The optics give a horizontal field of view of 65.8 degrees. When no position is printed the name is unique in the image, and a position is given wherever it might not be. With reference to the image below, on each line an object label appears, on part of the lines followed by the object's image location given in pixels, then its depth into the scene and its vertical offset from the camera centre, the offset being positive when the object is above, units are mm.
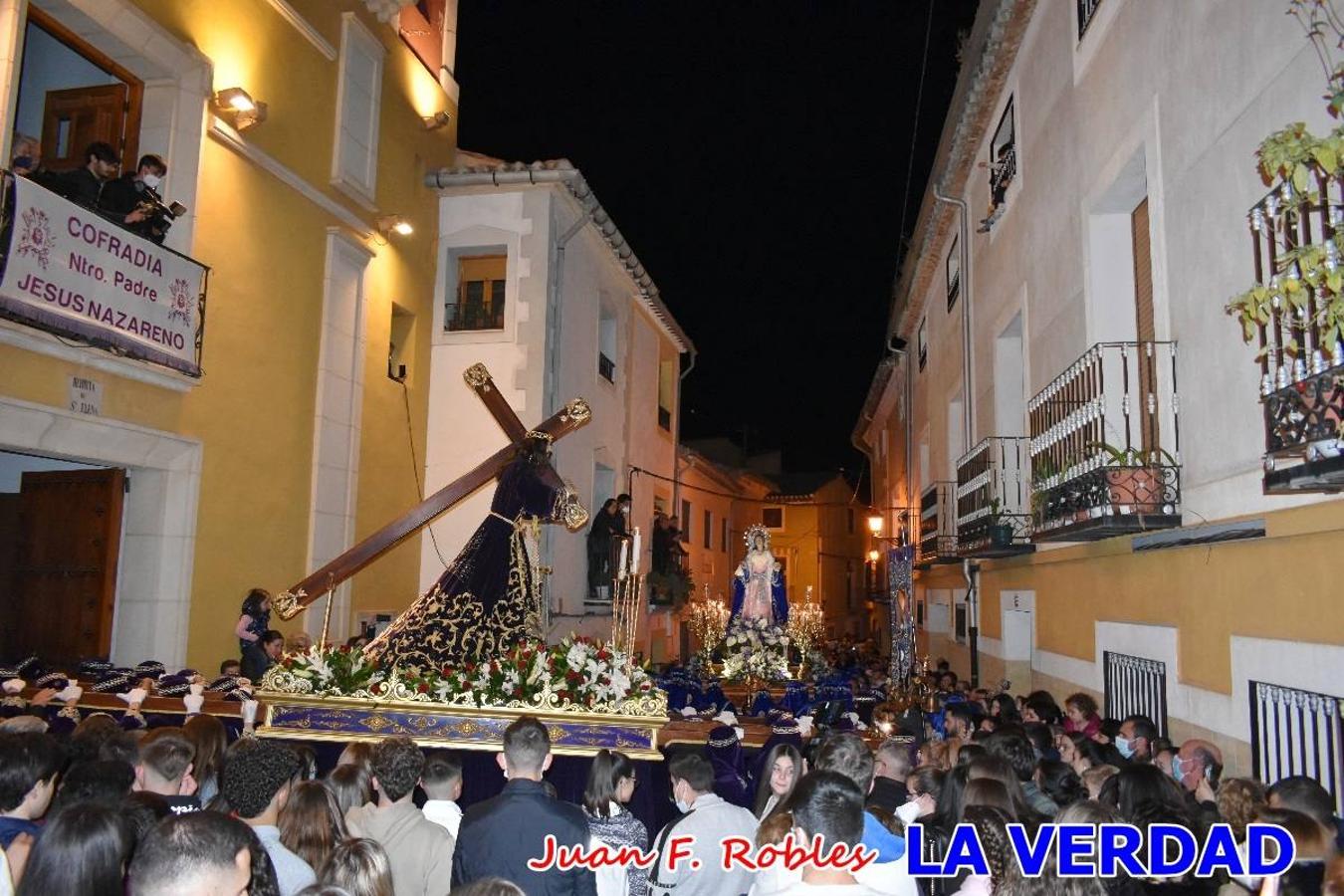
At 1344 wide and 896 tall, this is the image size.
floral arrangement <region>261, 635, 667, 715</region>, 7809 -731
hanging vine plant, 3703 +1365
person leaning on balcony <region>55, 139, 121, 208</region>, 9023 +3466
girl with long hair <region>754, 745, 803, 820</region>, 5164 -892
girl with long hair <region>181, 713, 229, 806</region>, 5027 -852
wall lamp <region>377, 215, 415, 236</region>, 14602 +4994
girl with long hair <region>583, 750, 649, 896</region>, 4656 -1007
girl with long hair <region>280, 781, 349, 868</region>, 3861 -908
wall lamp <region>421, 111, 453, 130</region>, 16281 +7234
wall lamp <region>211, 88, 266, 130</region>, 10992 +5002
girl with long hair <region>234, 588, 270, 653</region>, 10211 -392
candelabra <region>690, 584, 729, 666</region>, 14258 -557
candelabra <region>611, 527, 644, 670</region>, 7623 -16
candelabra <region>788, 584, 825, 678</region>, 14289 -519
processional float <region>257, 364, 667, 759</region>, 7676 -1008
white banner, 8203 +2524
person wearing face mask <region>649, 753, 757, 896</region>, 4469 -1060
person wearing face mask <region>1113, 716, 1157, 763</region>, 6250 -836
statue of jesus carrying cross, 8742 +140
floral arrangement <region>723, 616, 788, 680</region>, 13180 -767
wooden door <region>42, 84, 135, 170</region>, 10570 +4629
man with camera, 9281 +3358
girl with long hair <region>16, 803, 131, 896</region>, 3018 -816
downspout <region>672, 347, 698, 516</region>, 26359 +2956
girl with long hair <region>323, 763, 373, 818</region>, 4680 -921
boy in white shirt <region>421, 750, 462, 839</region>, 4754 -944
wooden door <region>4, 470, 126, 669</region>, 10203 +57
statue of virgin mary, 14211 +7
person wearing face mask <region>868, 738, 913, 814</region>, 5250 -928
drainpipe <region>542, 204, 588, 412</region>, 16016 +3881
